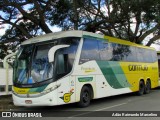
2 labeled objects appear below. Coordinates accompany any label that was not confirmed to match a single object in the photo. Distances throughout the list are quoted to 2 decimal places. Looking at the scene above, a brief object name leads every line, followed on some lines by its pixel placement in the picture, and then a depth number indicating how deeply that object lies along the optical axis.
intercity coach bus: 12.38
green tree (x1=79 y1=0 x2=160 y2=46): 17.55
